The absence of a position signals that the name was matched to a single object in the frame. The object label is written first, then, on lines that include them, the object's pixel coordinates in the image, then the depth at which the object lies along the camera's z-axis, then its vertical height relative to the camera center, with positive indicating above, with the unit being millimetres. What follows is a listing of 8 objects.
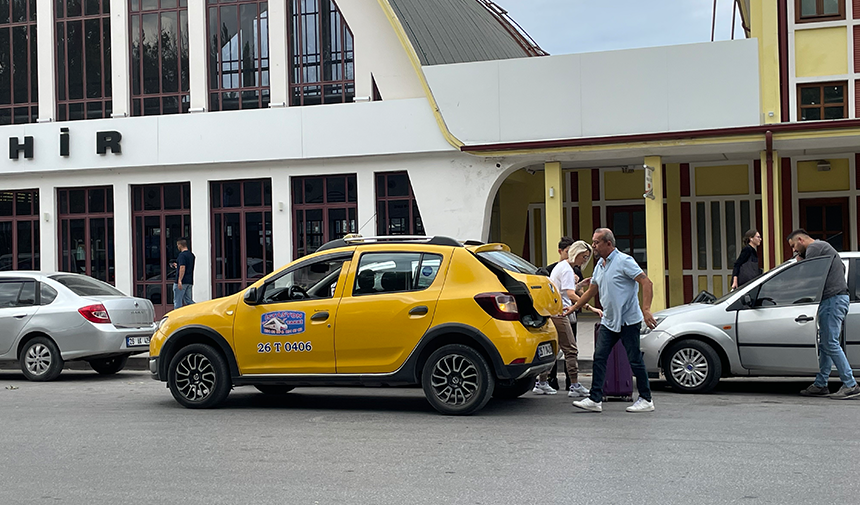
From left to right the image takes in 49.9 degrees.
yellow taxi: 8500 -731
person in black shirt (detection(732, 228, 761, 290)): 12891 -327
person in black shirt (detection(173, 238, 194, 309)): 16828 -396
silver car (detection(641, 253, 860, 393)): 9539 -975
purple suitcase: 9367 -1329
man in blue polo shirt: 8570 -640
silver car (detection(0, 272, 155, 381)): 12039 -880
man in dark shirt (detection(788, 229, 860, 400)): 9211 -912
